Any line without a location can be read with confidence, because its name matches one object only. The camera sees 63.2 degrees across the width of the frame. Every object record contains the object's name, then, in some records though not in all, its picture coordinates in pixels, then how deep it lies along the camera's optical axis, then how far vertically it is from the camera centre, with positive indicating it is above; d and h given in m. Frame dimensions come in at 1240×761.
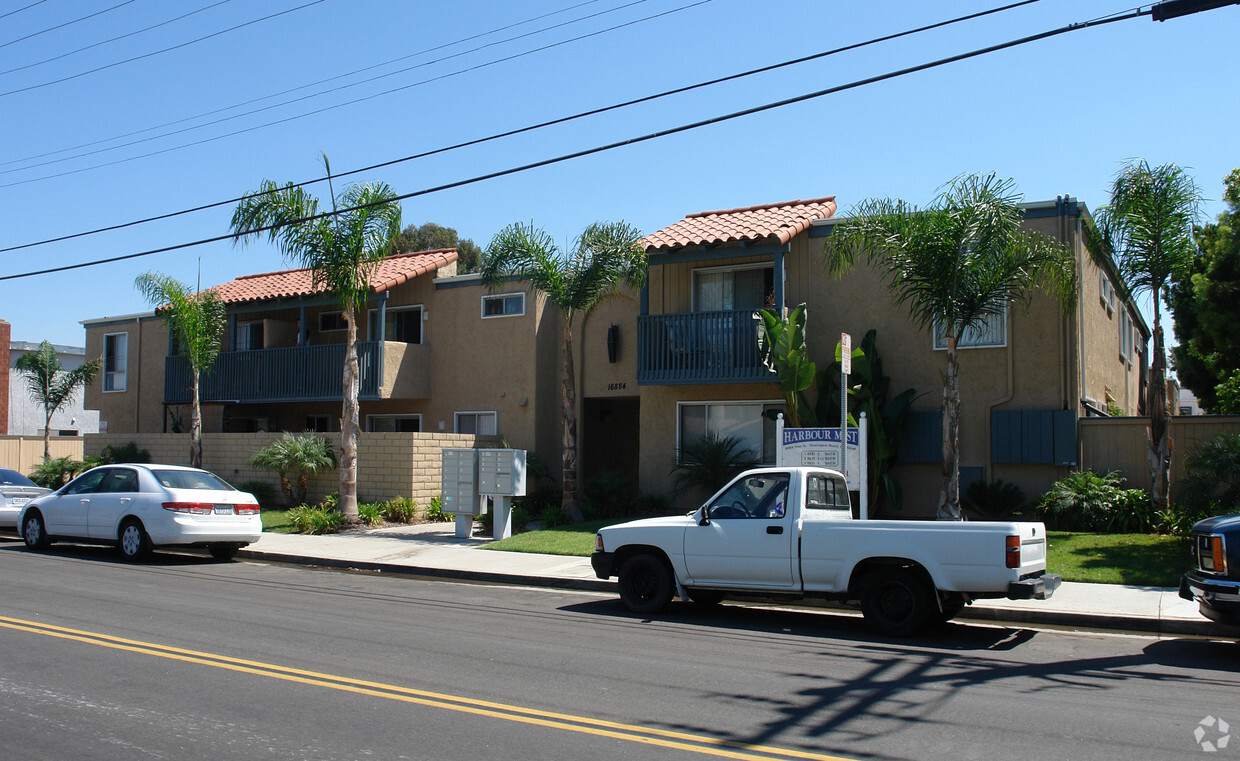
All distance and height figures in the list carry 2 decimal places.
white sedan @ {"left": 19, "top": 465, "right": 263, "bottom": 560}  14.95 -1.18
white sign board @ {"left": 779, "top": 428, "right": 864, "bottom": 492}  13.88 -0.14
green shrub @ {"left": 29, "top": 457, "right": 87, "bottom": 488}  27.36 -1.06
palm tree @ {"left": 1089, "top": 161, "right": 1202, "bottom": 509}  15.61 +3.15
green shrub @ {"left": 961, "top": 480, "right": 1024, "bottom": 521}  17.50 -1.02
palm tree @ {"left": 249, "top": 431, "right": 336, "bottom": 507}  21.42 -0.50
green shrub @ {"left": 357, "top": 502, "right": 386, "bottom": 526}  19.86 -1.55
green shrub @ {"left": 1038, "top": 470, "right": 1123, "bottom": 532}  15.80 -0.97
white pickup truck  9.41 -1.17
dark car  8.59 -1.15
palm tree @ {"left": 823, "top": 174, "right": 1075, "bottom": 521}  15.35 +2.86
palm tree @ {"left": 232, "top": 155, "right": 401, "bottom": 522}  19.02 +3.79
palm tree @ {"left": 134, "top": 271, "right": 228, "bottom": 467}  24.27 +2.77
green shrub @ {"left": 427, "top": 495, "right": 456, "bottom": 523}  20.97 -1.57
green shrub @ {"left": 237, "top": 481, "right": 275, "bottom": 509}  22.80 -1.29
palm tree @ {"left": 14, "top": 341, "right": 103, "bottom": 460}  32.97 +1.82
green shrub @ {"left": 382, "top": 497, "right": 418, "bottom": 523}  20.55 -1.52
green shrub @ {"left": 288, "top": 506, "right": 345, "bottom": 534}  19.11 -1.63
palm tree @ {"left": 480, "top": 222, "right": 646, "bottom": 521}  19.88 +3.37
